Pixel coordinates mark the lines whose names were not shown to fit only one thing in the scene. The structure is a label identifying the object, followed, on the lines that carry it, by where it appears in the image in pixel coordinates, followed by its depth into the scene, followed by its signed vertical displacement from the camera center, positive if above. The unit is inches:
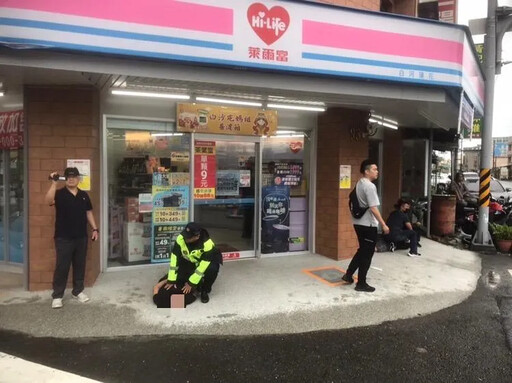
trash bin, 376.8 -33.0
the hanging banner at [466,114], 241.8 +44.3
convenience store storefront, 161.6 +44.8
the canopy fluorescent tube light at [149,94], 219.6 +47.5
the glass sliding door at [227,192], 256.5 -9.3
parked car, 547.0 -14.0
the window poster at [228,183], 263.6 -3.3
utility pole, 324.5 +73.0
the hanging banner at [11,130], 238.5 +28.2
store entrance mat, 227.6 -58.5
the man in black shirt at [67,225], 180.7 -22.6
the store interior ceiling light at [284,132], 279.3 +33.6
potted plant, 323.6 -47.6
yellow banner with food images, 243.8 +37.4
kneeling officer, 182.1 -39.2
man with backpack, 204.1 -19.9
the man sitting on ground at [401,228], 297.4 -36.8
